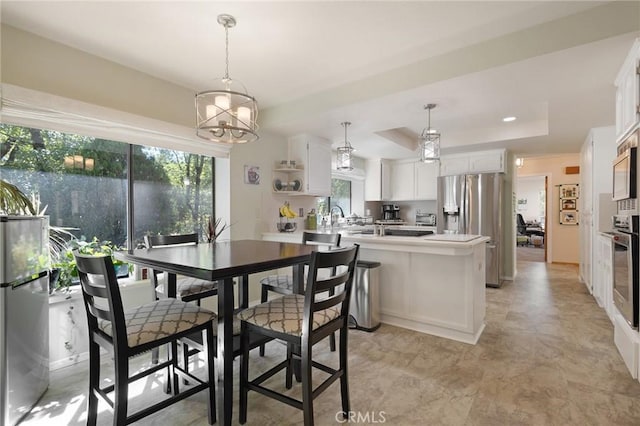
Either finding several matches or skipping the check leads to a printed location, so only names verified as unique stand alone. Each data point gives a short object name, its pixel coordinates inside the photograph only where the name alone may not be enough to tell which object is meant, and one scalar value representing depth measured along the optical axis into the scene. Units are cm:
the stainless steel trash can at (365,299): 296
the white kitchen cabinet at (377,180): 605
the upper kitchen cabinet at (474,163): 488
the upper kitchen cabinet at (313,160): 411
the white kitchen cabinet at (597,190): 357
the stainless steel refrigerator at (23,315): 163
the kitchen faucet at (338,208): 570
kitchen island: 271
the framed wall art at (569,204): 663
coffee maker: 659
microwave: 217
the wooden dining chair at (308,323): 146
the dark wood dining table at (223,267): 149
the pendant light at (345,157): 364
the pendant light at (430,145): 323
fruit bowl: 413
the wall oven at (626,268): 210
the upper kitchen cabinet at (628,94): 200
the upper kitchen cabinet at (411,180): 581
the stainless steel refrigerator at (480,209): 465
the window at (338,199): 556
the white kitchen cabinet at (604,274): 307
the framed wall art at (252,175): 374
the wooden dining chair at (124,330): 137
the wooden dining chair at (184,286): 233
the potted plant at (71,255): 243
